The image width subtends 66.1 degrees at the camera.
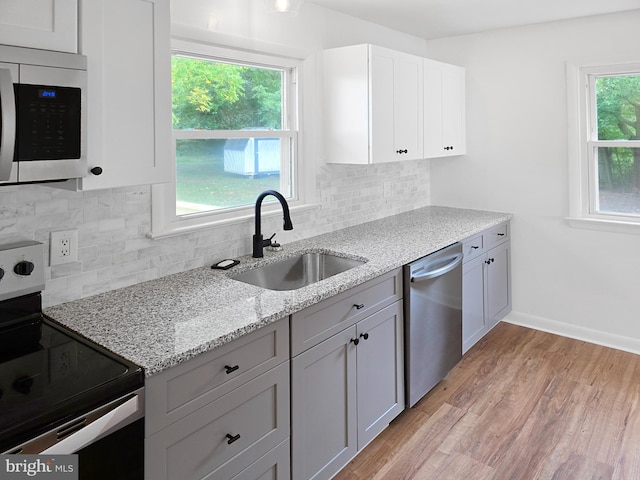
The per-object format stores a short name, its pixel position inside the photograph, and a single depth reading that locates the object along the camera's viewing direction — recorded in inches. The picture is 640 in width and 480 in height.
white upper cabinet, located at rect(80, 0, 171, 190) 62.0
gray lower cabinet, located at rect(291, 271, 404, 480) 76.2
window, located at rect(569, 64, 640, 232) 134.2
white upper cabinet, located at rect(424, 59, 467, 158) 139.0
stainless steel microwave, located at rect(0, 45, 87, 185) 51.9
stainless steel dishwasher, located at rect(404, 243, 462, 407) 100.9
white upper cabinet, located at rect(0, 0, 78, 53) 53.1
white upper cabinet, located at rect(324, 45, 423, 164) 115.4
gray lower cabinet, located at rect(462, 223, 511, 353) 129.2
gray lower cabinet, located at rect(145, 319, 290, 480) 56.0
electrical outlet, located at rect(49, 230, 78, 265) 72.0
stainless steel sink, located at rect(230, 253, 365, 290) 98.7
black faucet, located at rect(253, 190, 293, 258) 95.0
